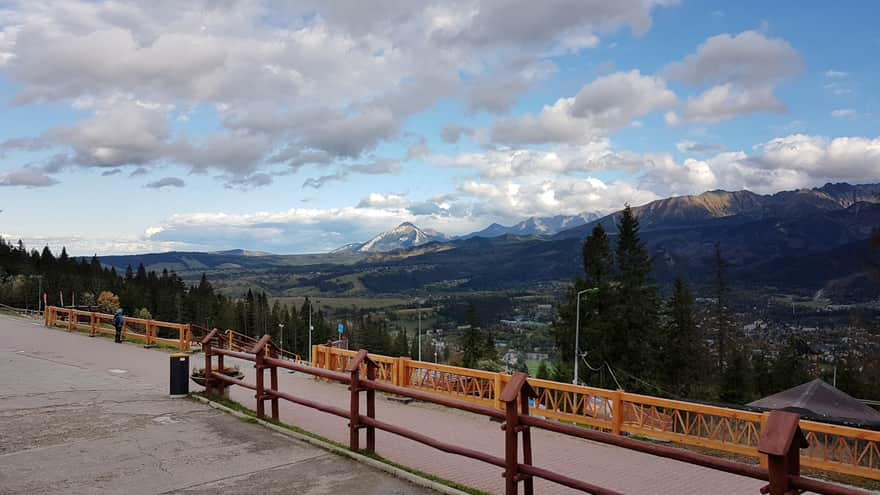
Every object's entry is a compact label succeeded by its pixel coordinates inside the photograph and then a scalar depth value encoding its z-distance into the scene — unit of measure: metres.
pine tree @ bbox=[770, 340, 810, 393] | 58.25
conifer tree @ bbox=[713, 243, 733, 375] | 60.81
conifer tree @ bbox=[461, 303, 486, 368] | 74.25
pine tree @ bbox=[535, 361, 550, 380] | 73.56
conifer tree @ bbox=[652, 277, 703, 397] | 51.28
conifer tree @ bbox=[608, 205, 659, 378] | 46.31
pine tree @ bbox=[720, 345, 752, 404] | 52.41
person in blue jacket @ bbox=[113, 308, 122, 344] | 26.35
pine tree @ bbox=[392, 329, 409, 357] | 108.15
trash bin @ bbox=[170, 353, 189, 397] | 12.63
